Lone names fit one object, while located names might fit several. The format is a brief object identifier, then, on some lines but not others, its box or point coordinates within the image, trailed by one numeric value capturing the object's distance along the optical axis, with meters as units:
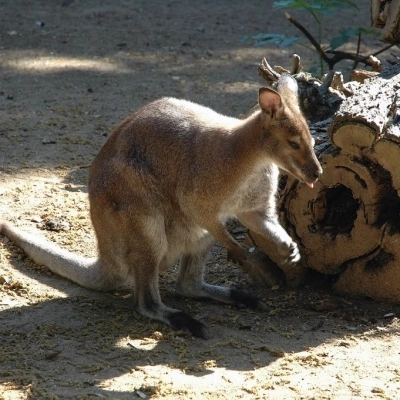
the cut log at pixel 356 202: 8.52
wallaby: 8.68
